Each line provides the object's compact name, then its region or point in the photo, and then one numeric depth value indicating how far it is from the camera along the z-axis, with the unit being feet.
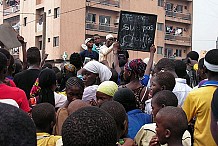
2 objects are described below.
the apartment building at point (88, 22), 124.98
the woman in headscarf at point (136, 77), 17.97
